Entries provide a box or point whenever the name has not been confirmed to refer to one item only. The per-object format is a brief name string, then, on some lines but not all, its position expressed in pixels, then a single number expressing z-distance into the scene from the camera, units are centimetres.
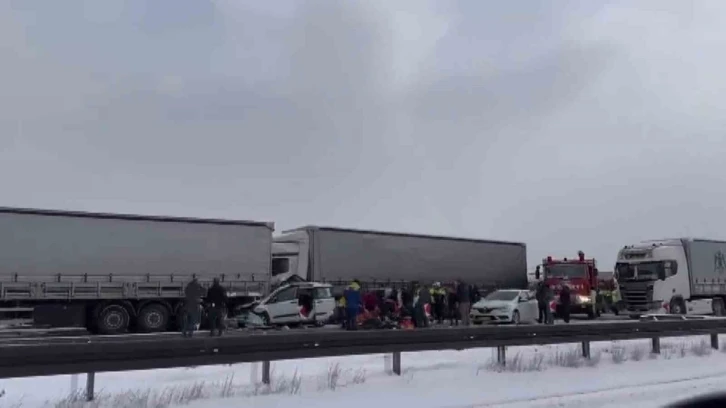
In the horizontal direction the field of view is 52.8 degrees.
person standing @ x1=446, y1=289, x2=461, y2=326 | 2922
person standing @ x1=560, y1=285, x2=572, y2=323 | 2770
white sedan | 2595
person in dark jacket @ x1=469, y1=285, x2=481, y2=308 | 3069
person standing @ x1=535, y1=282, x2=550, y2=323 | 2590
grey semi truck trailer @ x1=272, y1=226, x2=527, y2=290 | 2866
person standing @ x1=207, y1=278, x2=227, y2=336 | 2103
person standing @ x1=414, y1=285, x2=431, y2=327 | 2286
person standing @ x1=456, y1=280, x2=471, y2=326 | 2584
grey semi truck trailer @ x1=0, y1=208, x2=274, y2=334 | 2202
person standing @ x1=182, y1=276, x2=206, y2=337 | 1984
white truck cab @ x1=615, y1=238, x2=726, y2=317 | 3088
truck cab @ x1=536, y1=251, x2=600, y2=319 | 3131
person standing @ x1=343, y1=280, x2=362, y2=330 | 2175
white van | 2484
